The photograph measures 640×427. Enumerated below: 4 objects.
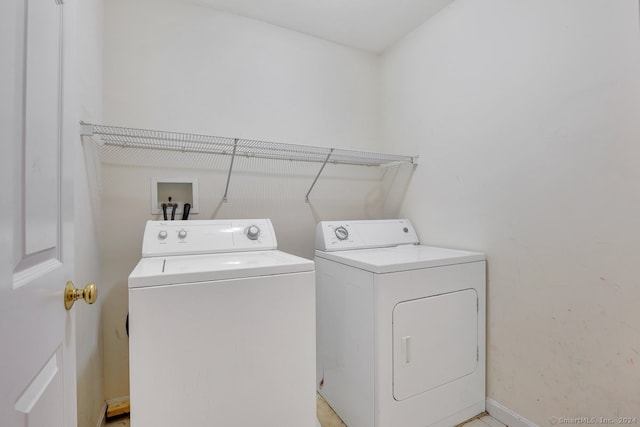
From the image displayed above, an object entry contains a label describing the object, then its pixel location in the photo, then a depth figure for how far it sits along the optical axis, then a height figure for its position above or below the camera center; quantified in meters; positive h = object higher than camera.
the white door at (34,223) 0.44 -0.02
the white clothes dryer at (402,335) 1.38 -0.65
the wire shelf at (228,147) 1.58 +0.44
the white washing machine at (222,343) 1.00 -0.49
